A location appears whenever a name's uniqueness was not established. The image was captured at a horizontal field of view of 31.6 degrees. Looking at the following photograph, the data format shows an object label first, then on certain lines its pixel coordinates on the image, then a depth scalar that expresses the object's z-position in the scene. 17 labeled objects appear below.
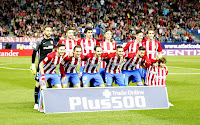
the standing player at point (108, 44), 12.06
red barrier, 35.25
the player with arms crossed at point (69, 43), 12.42
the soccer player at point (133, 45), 11.36
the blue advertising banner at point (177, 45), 39.66
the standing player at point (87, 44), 12.31
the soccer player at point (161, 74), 10.20
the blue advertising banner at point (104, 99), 8.15
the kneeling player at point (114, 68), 10.28
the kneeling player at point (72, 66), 9.65
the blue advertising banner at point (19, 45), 36.34
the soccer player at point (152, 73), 10.28
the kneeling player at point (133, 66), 10.45
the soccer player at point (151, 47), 11.64
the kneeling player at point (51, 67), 8.76
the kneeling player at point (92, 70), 10.05
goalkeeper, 9.27
